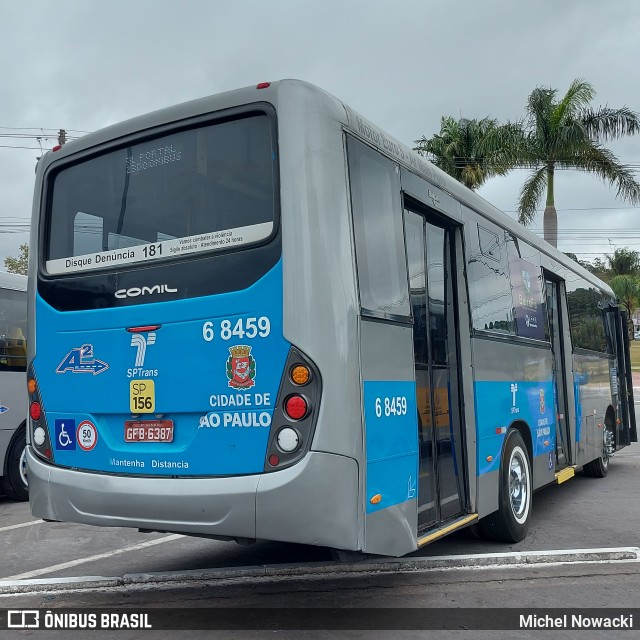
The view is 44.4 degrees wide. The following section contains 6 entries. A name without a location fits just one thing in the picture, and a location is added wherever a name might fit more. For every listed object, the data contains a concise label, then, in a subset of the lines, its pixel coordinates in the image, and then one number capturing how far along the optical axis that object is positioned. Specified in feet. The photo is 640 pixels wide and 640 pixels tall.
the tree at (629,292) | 252.62
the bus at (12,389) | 31.37
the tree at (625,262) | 305.73
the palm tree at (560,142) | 89.51
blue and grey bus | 14.51
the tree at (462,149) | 100.58
